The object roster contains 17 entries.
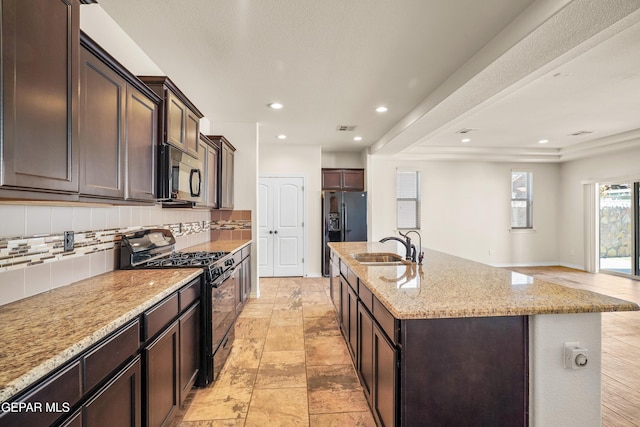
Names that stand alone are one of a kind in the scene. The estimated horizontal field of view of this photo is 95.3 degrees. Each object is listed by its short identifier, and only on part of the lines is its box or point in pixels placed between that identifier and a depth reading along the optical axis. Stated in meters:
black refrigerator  5.68
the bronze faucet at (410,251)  2.39
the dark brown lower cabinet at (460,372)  1.30
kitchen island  1.30
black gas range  2.13
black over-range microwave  2.14
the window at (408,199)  6.67
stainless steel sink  2.93
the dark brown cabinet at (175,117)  2.15
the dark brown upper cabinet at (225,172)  3.79
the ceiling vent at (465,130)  4.92
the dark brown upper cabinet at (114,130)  1.42
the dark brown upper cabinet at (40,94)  0.95
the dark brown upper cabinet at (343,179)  6.12
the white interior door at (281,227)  5.76
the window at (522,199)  6.90
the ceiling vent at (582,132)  4.98
